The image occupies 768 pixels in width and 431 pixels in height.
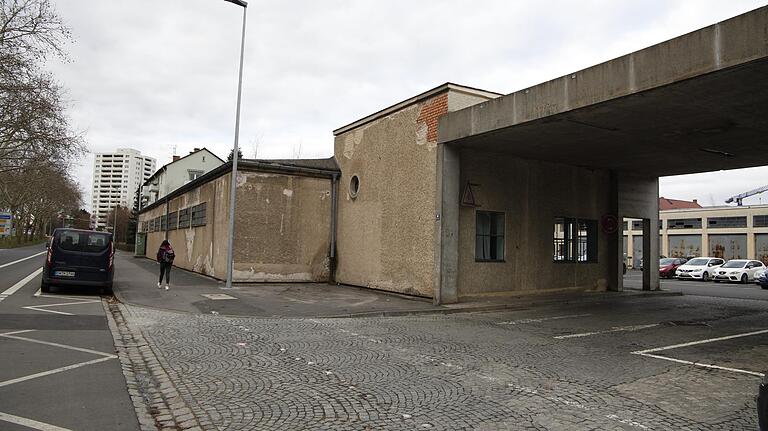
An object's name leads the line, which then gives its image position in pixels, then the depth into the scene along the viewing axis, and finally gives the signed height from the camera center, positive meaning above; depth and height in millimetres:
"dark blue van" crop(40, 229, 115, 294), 14117 -700
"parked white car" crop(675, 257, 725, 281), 33719 -1311
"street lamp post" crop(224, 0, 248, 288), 15719 +2195
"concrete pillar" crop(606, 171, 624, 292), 18484 +14
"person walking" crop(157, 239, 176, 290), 15641 -616
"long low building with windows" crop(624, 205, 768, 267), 47031 +1660
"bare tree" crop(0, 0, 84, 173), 23078 +6599
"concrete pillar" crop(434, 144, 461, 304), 13484 +531
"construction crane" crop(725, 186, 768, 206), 88638 +10278
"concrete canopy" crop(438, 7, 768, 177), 7721 +2749
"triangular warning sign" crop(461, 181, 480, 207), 14266 +1332
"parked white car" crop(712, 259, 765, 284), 32094 -1309
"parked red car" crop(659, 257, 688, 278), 35562 -1360
